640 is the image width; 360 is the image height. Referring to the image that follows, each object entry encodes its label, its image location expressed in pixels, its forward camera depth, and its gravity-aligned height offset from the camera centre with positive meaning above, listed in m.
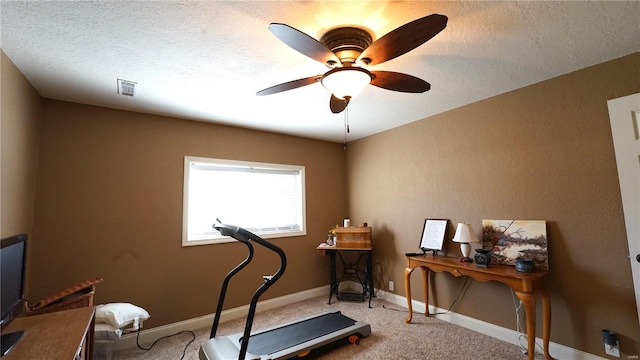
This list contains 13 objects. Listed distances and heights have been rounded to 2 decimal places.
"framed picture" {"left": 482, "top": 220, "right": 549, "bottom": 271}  2.43 -0.38
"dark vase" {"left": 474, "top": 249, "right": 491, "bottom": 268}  2.51 -0.53
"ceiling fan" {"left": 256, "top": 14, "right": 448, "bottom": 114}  1.29 +0.83
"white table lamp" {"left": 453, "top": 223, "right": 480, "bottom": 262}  2.72 -0.36
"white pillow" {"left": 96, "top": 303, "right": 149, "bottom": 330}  2.16 -0.84
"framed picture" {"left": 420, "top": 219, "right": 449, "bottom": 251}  3.15 -0.37
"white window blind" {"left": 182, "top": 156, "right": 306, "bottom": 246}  3.31 +0.14
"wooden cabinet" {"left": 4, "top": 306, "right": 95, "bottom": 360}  1.25 -0.63
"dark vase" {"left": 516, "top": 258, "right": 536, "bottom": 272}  2.29 -0.55
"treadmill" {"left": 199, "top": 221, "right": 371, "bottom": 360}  2.06 -1.22
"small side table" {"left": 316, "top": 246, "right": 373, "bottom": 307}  3.84 -0.97
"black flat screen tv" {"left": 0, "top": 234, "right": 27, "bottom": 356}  1.30 -0.35
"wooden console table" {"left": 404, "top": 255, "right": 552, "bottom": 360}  2.16 -0.70
